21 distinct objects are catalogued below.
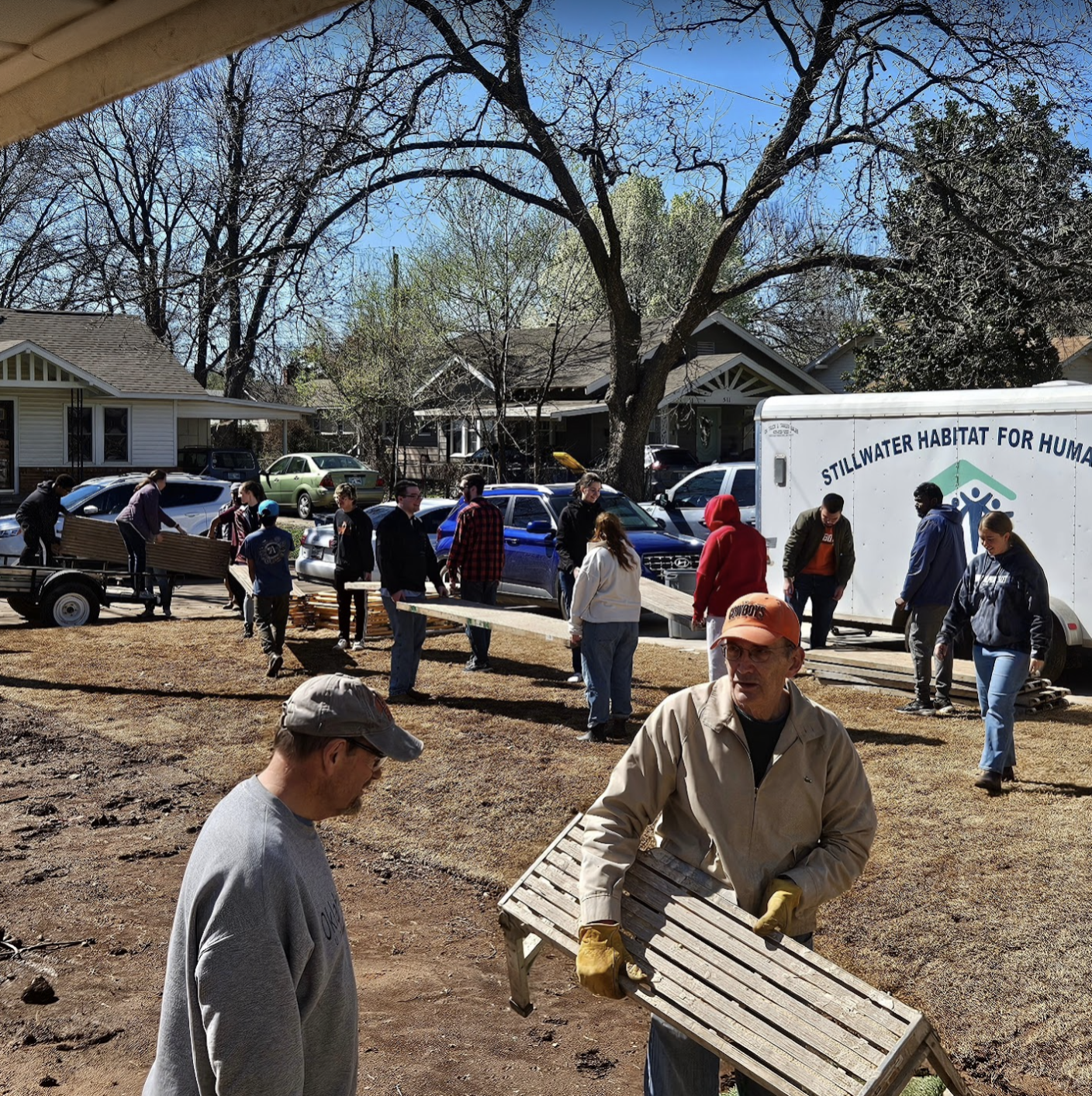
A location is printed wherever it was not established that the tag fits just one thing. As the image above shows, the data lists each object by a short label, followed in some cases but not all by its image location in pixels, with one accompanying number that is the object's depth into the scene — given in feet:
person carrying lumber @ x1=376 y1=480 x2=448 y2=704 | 38.22
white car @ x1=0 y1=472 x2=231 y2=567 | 68.74
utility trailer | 53.31
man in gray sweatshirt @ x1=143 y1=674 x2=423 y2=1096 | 8.05
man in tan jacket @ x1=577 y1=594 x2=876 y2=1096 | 11.87
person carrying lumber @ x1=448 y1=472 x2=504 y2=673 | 42.98
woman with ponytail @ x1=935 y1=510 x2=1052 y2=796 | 27.53
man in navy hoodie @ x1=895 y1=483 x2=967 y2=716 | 35.19
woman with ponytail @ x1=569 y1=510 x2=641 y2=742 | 32.04
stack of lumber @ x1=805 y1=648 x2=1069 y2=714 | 36.94
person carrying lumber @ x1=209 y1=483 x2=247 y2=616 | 55.42
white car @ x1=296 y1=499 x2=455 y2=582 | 62.34
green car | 113.09
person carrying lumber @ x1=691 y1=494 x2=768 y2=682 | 31.76
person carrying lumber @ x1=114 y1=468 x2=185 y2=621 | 57.26
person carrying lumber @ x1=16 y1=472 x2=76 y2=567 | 57.41
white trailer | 38.88
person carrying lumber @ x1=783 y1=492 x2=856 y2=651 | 42.80
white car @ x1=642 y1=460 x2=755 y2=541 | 62.69
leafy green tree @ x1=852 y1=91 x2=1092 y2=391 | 63.87
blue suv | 53.62
